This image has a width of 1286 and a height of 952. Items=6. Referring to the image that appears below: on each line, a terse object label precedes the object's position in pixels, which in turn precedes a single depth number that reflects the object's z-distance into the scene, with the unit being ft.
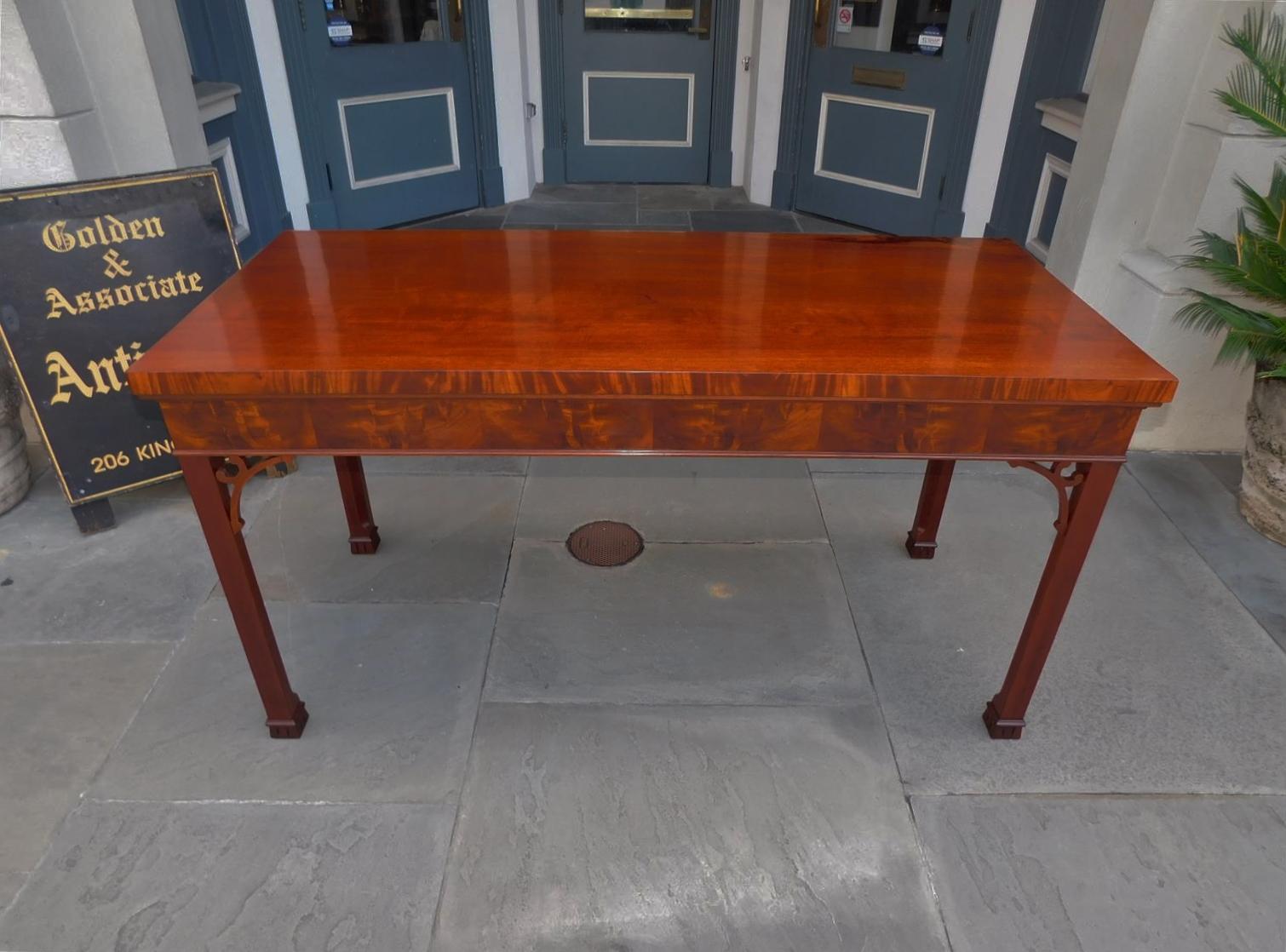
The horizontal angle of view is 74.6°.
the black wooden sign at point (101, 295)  7.60
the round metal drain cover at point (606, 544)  8.46
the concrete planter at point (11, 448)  8.95
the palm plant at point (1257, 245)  7.53
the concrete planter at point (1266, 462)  8.55
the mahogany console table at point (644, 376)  4.74
